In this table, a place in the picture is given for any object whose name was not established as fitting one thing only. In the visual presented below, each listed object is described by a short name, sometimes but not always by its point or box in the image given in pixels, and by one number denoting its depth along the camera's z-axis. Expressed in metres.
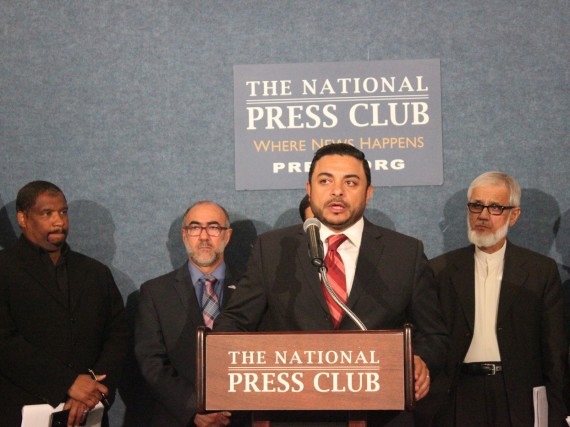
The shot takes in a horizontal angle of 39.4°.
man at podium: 2.48
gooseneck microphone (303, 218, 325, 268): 2.19
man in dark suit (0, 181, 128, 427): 3.67
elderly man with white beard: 3.67
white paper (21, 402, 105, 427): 3.54
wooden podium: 2.04
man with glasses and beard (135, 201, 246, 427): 3.67
